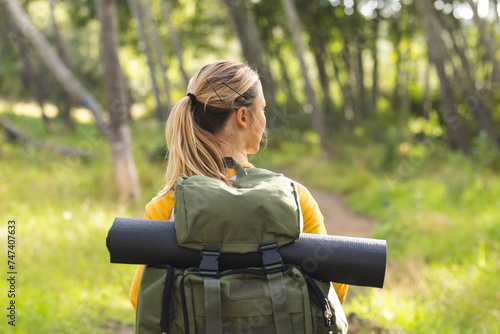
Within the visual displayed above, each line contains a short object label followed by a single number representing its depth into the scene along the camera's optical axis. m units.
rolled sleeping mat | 1.67
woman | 1.88
